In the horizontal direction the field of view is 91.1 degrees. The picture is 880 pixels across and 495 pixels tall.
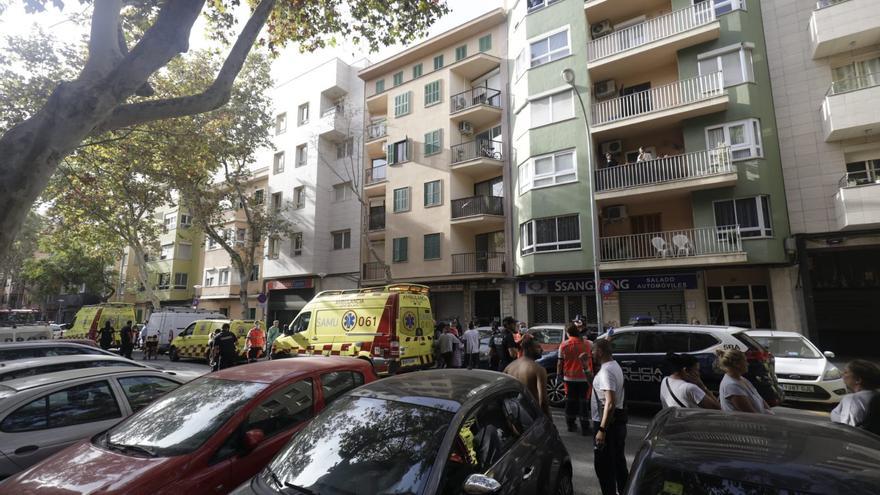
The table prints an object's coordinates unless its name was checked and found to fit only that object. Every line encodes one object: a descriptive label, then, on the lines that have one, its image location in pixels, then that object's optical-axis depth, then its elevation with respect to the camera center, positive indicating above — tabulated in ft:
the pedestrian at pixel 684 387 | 13.05 -2.52
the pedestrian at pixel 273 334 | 53.42 -2.94
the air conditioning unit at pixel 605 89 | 61.52 +30.89
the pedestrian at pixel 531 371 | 15.99 -2.44
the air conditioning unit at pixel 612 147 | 59.98 +22.06
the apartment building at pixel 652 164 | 50.16 +17.87
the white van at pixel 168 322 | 67.97 -1.73
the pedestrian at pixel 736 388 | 12.87 -2.52
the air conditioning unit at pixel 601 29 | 62.39 +40.05
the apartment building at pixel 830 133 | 45.01 +18.40
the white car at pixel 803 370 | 27.61 -4.32
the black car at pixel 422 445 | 8.68 -3.07
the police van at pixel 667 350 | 22.96 -2.71
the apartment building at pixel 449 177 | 70.59 +23.25
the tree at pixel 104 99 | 16.60 +9.52
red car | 10.18 -3.45
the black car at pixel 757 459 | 6.22 -2.41
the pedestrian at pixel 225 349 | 35.68 -3.19
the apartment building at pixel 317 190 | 89.51 +26.05
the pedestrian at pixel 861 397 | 11.50 -2.52
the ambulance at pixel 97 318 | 71.72 -1.09
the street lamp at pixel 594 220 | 46.32 +10.36
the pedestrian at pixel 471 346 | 39.99 -3.51
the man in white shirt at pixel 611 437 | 13.89 -4.21
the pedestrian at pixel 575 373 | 22.38 -3.41
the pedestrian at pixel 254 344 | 45.57 -3.52
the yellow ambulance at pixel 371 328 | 34.14 -1.57
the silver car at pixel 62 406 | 13.80 -3.35
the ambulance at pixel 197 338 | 58.83 -3.84
